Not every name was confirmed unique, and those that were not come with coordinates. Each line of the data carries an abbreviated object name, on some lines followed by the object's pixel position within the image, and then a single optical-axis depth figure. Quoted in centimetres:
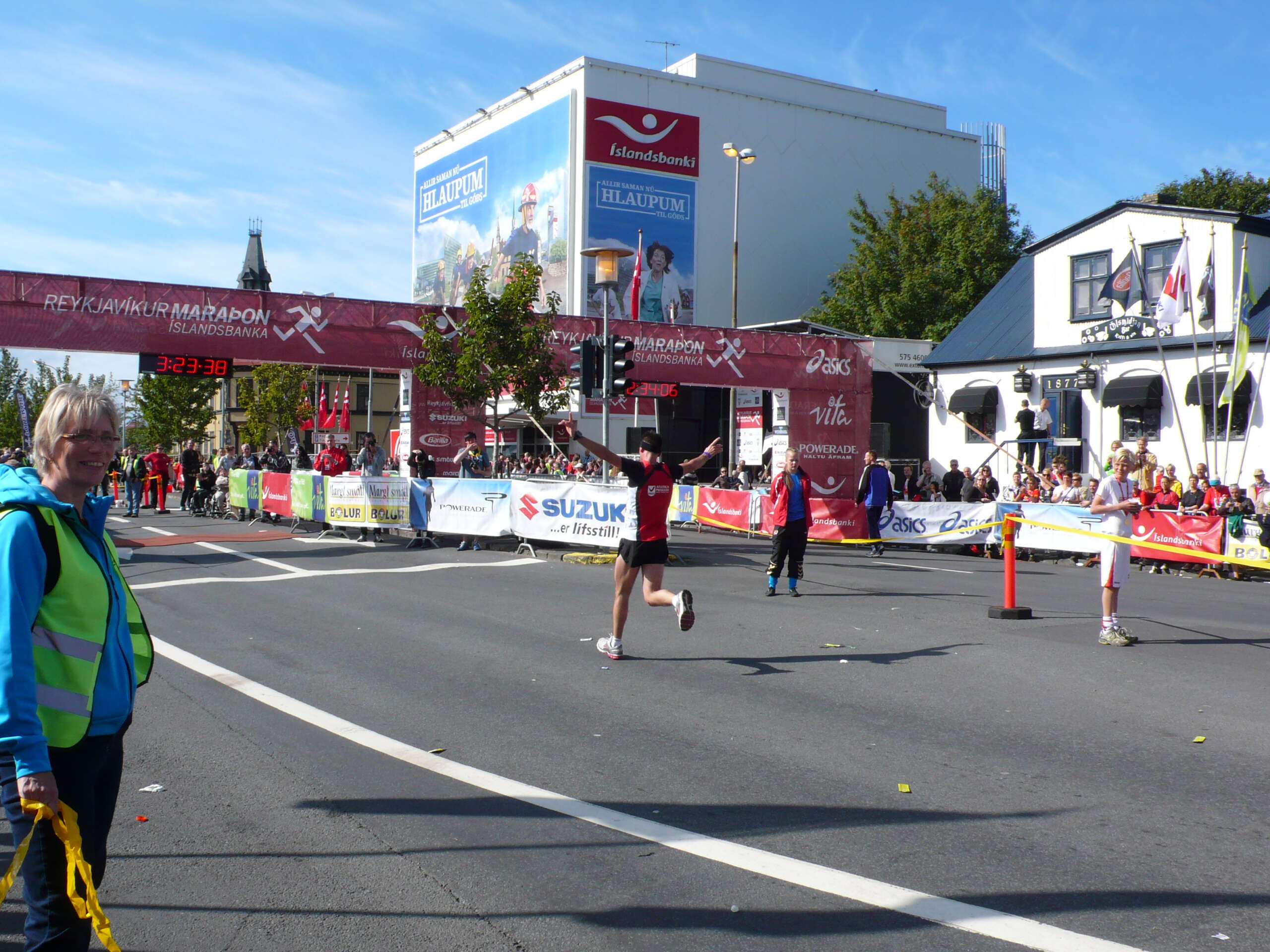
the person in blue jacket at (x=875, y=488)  2092
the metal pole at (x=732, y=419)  3491
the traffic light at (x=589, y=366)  1647
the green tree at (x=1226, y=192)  4281
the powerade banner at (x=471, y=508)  1881
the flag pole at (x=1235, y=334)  2169
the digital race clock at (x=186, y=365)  2022
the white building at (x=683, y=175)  4741
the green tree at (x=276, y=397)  6309
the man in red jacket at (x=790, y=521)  1329
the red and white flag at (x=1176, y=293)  2239
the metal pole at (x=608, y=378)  1659
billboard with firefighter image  4838
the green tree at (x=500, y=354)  2152
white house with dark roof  2536
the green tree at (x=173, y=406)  6331
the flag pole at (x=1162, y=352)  2397
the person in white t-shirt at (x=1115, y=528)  977
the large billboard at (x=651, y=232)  4722
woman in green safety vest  269
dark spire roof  10362
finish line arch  1953
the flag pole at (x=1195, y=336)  2234
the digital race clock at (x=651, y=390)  2783
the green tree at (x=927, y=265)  4331
